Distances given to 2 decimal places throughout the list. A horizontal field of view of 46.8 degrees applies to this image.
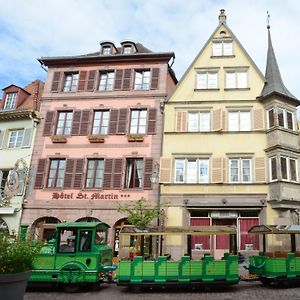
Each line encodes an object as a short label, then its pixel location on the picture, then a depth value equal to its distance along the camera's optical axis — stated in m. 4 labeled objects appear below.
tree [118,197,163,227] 18.41
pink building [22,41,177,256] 21.28
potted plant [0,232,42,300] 6.50
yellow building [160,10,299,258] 19.81
